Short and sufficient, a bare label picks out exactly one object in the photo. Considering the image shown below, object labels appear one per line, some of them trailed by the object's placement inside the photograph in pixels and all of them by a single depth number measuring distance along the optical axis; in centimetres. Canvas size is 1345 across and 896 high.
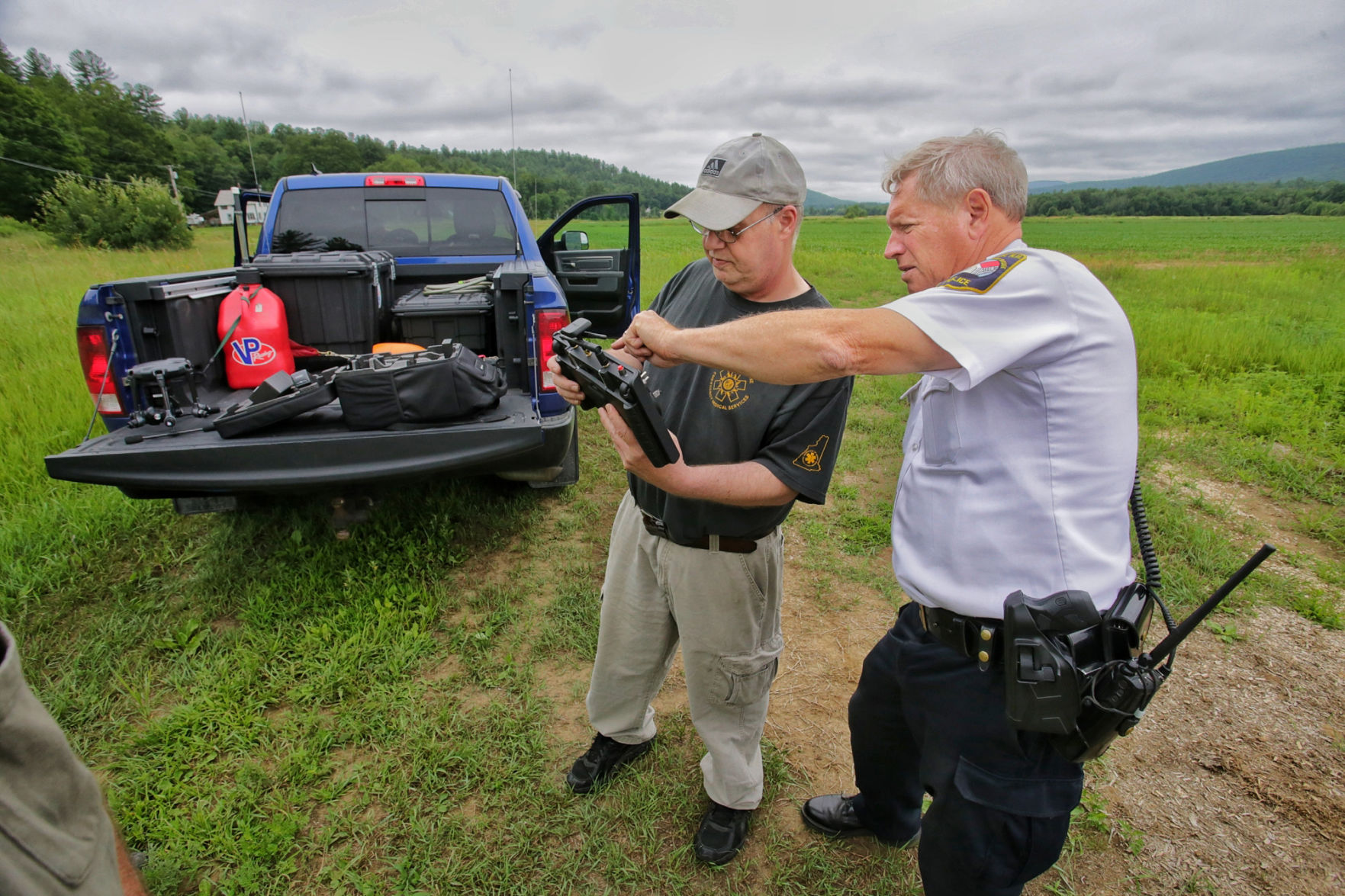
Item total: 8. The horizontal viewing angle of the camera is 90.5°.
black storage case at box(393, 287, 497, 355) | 354
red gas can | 329
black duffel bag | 275
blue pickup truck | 264
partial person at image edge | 71
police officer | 122
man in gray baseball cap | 172
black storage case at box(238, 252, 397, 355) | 345
